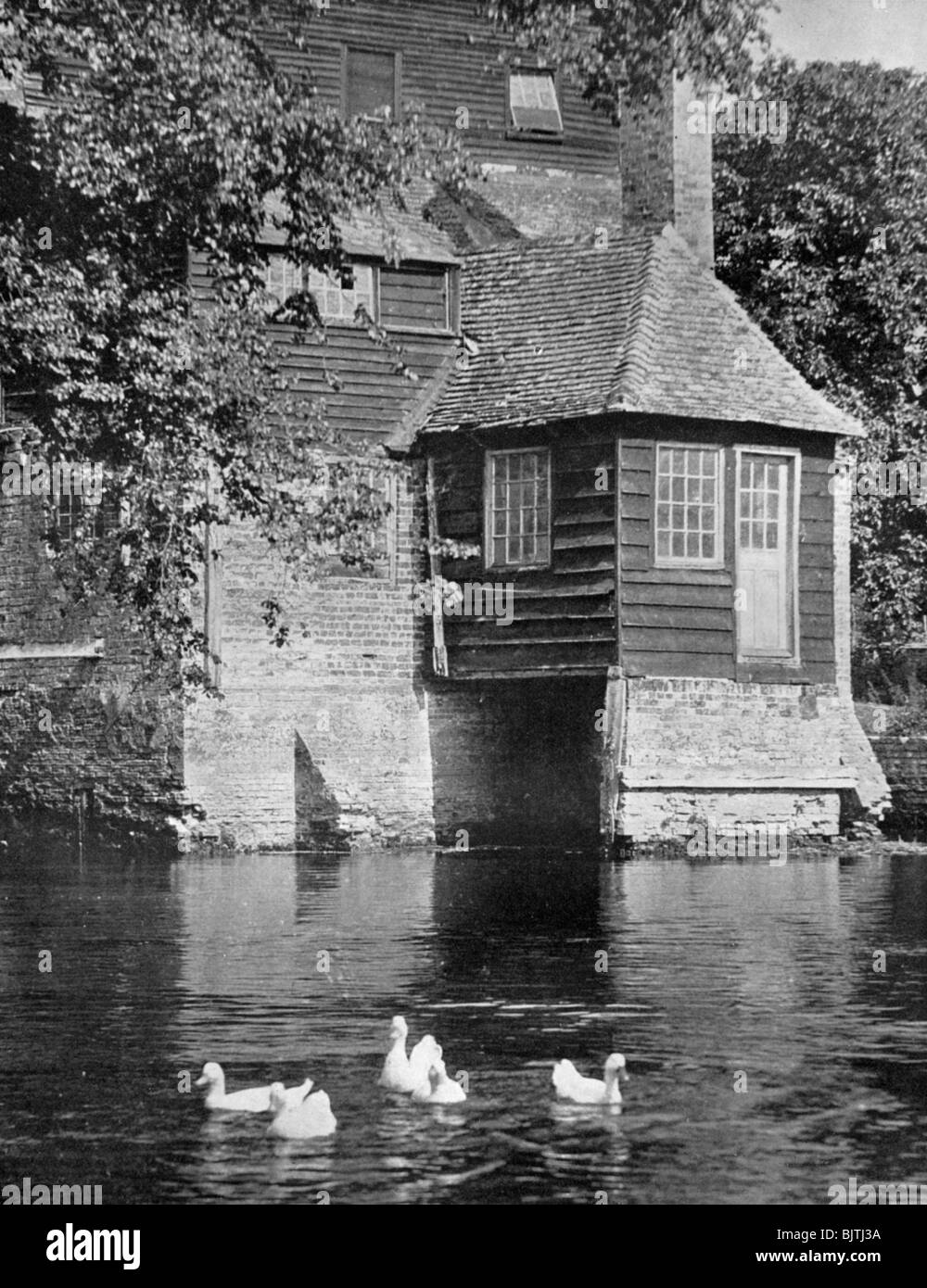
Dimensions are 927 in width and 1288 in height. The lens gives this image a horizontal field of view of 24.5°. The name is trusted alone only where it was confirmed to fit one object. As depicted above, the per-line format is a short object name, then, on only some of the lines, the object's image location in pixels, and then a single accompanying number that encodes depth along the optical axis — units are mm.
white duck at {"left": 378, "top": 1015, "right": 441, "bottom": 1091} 11188
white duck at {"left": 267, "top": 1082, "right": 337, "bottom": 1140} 10102
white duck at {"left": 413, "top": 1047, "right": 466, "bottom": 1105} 11031
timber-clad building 27516
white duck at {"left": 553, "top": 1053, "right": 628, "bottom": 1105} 10867
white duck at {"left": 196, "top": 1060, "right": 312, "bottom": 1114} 10688
